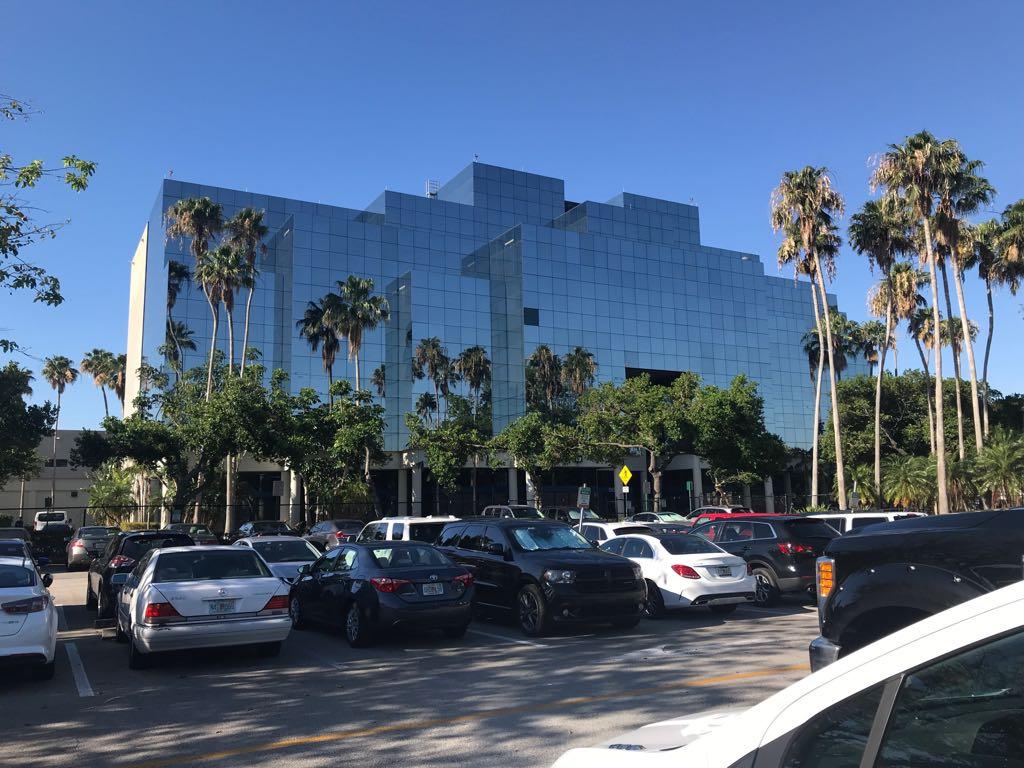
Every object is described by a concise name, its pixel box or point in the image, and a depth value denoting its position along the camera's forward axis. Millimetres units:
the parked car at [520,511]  28031
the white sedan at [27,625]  8547
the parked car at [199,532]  22484
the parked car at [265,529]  29250
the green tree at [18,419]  31781
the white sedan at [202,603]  9625
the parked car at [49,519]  50512
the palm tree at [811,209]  36656
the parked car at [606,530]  18969
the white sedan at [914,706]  1940
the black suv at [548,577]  11883
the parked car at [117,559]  14719
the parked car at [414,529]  17531
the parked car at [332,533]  23388
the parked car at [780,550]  14953
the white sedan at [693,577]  13641
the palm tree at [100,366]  76312
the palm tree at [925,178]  32125
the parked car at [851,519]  16688
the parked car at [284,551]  15625
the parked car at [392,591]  11062
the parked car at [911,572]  4375
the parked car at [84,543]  27927
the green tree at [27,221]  11594
